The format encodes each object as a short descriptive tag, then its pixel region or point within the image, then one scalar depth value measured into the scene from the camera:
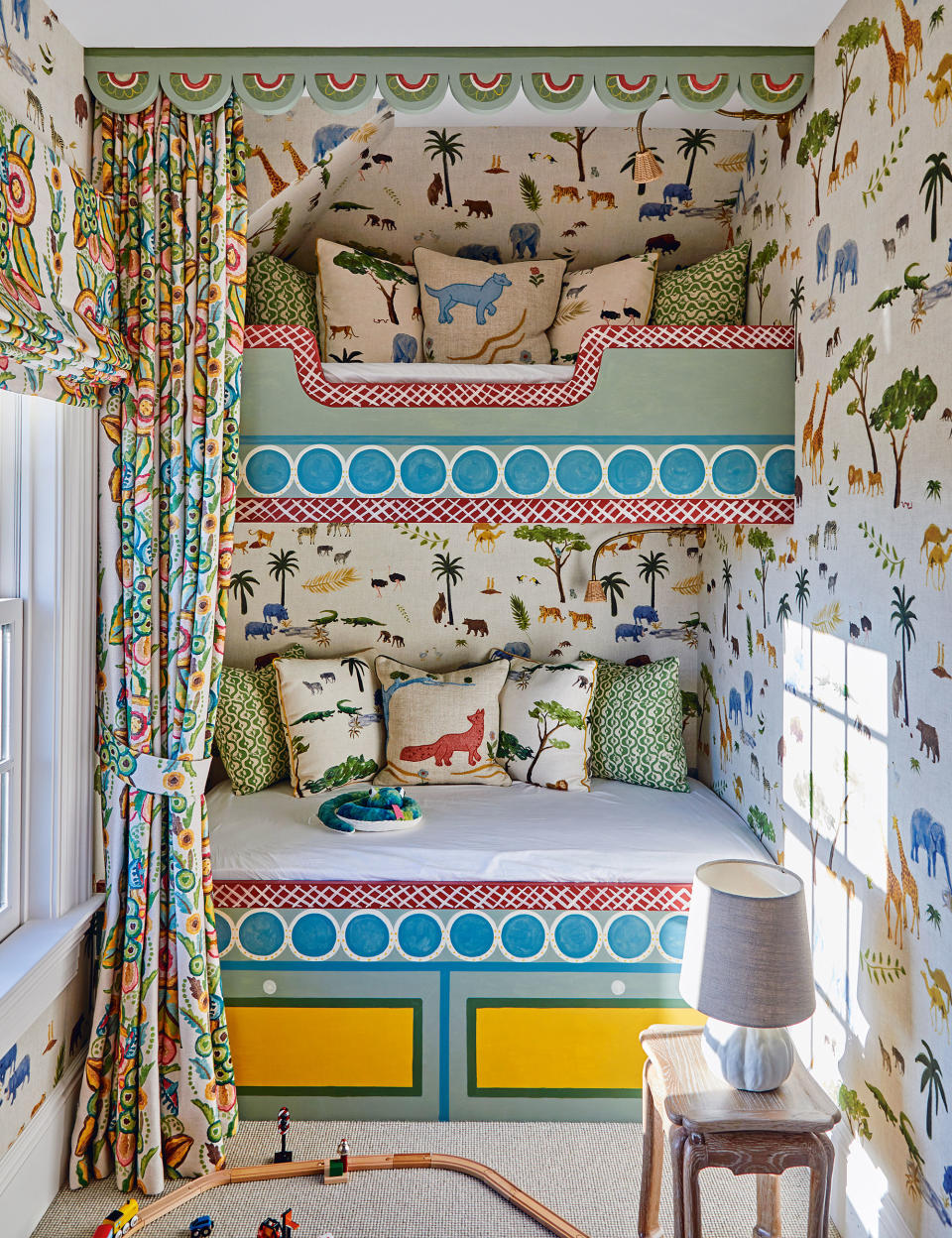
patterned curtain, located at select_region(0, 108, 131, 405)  1.82
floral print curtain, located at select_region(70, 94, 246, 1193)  2.31
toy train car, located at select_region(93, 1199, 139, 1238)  2.03
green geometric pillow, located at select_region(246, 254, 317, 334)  2.90
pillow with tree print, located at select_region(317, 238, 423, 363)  2.89
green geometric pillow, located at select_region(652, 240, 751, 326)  2.87
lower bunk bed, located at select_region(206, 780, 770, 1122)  2.48
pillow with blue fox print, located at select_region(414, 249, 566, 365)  2.97
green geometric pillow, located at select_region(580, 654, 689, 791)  3.12
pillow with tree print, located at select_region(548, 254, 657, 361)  2.93
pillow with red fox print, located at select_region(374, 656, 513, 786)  3.09
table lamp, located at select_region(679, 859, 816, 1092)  1.92
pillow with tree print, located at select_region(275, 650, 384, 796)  3.05
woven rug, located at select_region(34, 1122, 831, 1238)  2.13
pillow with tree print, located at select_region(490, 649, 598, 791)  3.10
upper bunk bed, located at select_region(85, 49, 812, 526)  2.51
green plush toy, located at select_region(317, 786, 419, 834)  2.64
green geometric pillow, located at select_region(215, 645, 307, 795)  3.03
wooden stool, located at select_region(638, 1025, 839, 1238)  1.82
